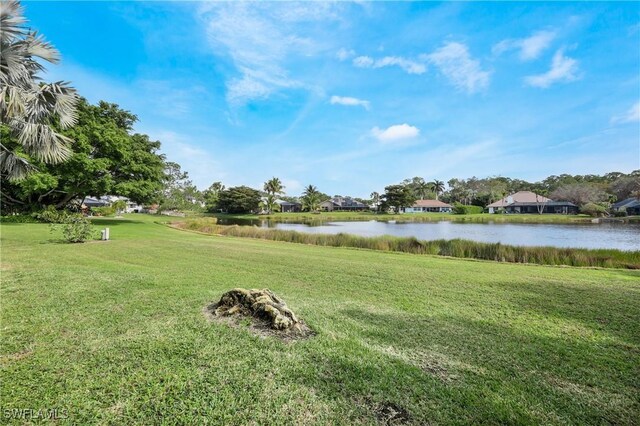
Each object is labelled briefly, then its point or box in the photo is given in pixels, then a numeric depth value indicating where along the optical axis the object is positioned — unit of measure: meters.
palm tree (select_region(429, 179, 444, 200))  95.19
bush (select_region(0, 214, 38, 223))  22.20
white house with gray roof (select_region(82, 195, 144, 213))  65.56
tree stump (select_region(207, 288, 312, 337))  4.02
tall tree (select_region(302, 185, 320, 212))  81.00
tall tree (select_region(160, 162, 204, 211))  69.21
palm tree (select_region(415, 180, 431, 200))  98.19
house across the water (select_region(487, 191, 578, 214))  65.31
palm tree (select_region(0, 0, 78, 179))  7.74
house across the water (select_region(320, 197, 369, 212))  92.38
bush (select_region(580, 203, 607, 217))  54.44
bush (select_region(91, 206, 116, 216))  42.81
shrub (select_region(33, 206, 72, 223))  19.12
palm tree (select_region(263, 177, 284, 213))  74.56
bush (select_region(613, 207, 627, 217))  53.08
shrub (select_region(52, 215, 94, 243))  12.36
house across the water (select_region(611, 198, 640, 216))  53.70
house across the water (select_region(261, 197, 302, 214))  89.08
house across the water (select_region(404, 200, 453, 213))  82.19
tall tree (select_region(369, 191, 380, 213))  102.03
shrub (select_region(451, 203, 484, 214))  72.03
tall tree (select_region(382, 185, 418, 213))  73.31
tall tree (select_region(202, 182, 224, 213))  76.31
